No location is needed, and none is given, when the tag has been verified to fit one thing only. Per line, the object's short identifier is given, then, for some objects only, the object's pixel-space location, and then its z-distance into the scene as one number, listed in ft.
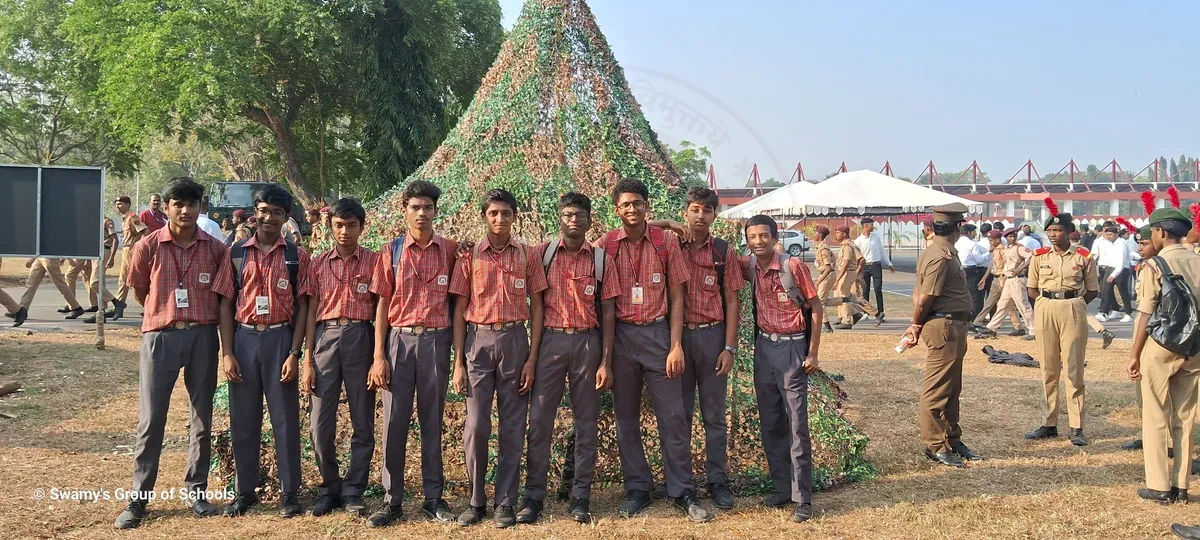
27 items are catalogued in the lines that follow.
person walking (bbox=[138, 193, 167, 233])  36.11
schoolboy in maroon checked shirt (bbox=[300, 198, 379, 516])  14.92
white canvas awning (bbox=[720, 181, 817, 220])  60.05
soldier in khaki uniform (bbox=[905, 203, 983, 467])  19.02
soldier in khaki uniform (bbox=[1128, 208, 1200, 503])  16.49
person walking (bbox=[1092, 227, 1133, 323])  46.62
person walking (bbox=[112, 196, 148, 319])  36.88
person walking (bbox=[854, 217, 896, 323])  43.78
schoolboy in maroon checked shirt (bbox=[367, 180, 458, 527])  14.69
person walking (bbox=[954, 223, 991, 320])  43.06
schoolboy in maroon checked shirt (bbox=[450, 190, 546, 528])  14.65
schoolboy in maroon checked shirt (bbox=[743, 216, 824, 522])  15.29
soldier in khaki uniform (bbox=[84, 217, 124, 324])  40.57
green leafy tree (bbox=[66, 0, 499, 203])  62.44
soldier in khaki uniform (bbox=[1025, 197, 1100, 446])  21.35
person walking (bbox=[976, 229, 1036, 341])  37.96
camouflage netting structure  17.20
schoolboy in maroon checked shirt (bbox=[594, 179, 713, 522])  15.19
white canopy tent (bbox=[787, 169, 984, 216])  57.41
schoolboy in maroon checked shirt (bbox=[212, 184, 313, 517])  15.01
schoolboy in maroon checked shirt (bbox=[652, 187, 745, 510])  15.58
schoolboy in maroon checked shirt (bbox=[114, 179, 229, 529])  14.82
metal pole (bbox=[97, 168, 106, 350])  29.66
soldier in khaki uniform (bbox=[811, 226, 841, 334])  41.50
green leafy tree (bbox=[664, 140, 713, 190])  139.52
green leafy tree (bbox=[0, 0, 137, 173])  76.13
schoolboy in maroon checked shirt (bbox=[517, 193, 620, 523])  14.85
